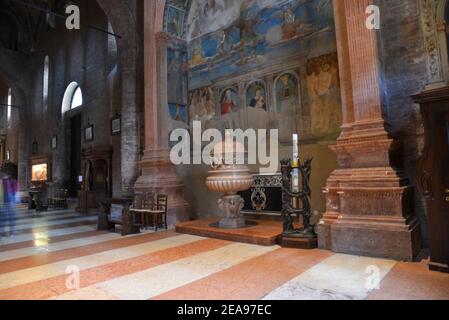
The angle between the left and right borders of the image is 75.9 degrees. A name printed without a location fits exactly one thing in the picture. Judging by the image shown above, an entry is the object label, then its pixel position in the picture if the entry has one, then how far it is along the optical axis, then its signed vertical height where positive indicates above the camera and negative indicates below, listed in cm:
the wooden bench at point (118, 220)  553 -67
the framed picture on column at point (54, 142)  1446 +238
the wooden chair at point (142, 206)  612 -46
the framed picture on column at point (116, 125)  977 +211
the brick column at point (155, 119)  676 +163
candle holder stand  404 -50
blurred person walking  914 -33
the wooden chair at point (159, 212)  592 -57
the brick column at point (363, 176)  345 +0
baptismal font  508 +4
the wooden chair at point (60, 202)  1213 -57
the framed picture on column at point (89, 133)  1158 +224
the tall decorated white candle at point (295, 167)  424 +17
